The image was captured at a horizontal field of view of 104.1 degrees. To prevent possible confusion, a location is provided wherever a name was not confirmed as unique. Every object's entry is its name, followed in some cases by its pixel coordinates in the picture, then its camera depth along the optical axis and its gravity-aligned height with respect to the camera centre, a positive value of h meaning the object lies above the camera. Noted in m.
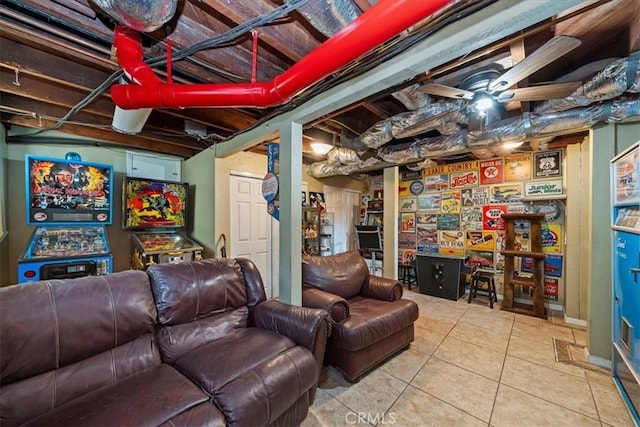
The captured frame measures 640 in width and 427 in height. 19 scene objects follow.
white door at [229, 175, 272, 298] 3.93 -0.19
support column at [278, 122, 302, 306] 2.25 +0.02
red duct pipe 1.01 +0.79
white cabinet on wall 3.45 +0.68
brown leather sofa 1.14 -0.86
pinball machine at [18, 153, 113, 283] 2.14 -0.05
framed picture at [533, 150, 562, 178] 3.74 +0.77
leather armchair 2.10 -0.94
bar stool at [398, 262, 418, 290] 4.96 -1.26
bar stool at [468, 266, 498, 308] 3.92 -1.16
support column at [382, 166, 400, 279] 4.31 -0.20
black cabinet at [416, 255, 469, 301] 4.18 -1.08
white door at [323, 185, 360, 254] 5.72 +0.01
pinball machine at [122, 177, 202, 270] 2.91 -0.09
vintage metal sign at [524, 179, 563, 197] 3.72 +0.40
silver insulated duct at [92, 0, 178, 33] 1.10 +0.92
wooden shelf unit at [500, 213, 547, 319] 3.53 -0.77
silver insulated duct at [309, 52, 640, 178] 1.79 +0.91
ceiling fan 1.56 +0.92
